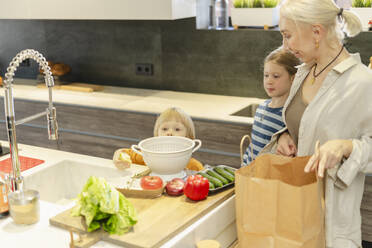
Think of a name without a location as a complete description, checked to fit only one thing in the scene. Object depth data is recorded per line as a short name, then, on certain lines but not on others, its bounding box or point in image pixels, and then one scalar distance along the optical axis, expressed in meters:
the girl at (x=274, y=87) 2.37
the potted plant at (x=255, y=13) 3.27
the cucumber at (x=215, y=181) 1.67
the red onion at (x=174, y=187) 1.64
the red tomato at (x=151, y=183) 1.63
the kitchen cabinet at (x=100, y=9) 3.21
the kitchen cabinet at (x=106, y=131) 2.93
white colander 1.72
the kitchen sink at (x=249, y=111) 3.23
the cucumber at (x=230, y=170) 1.77
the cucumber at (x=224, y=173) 1.73
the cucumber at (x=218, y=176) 1.71
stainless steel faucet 1.50
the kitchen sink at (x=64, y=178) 2.02
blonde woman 1.65
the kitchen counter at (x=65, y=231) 1.44
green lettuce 1.41
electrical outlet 3.80
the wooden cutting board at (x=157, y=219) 1.38
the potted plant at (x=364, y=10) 2.99
